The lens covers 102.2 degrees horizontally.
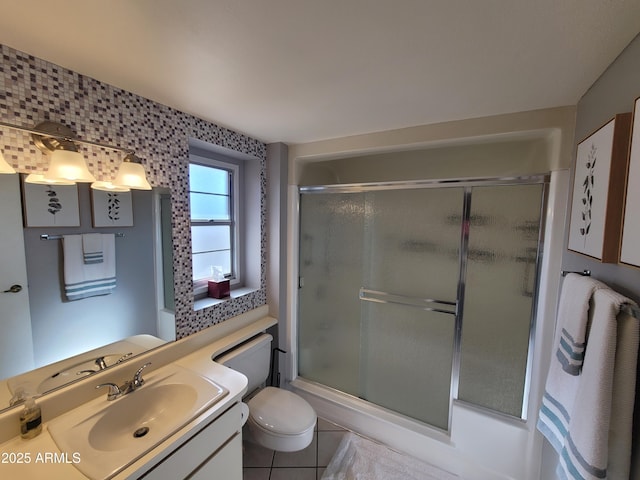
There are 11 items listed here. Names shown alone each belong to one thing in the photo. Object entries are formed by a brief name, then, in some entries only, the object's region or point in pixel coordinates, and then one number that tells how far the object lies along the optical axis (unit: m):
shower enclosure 1.58
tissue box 1.91
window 1.92
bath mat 1.67
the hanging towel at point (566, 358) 0.95
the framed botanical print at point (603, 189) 0.83
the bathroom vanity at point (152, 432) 0.88
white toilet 1.54
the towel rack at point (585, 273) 1.09
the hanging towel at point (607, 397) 0.77
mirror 0.99
